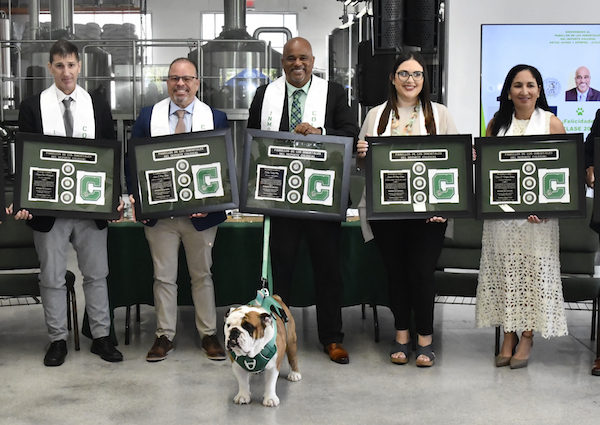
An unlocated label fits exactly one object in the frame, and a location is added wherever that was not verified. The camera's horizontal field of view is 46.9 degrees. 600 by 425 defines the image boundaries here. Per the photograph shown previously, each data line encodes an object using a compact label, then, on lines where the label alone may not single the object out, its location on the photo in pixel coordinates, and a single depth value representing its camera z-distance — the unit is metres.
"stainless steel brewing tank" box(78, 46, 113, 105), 11.00
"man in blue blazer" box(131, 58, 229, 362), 3.64
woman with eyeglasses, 3.47
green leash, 3.22
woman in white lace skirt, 3.46
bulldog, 2.78
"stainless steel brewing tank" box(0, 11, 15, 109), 11.13
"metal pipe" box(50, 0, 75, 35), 11.73
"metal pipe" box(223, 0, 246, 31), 11.57
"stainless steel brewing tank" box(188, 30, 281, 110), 10.49
